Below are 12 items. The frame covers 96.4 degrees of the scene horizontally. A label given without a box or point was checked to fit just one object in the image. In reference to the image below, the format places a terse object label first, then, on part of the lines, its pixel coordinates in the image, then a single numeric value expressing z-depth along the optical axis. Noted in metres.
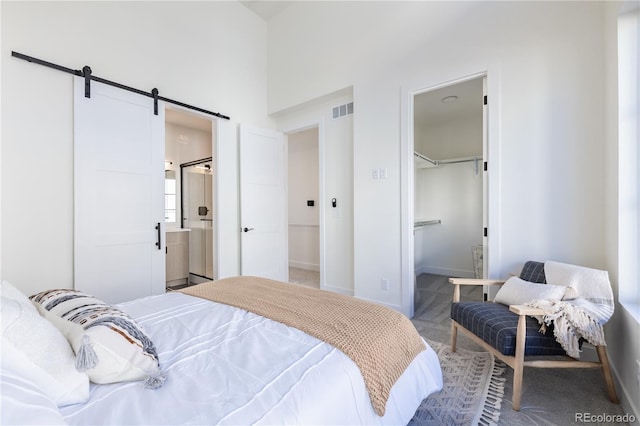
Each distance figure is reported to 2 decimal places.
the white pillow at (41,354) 0.74
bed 0.76
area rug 1.53
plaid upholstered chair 1.61
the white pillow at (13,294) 0.97
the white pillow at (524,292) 1.82
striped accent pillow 0.87
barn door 2.47
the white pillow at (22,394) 0.57
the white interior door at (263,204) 3.73
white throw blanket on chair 1.59
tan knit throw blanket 1.13
